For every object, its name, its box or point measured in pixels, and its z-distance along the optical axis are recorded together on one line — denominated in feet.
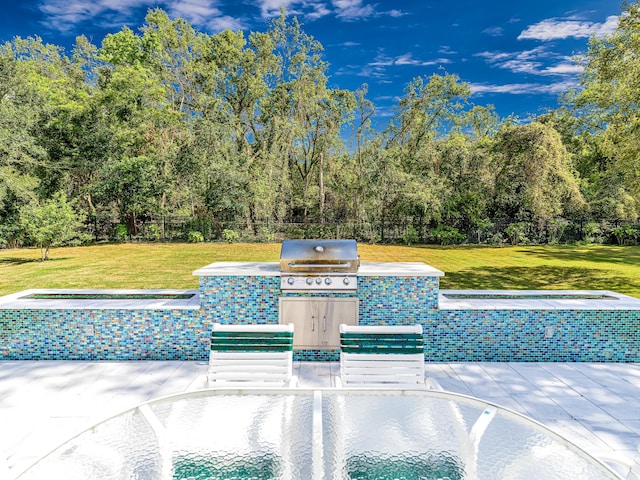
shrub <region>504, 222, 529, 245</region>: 47.37
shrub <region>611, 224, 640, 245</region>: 47.16
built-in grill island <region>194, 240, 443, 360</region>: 13.23
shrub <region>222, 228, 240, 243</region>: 48.98
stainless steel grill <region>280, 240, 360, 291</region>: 13.16
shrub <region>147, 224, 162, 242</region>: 49.78
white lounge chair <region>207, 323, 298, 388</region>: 9.81
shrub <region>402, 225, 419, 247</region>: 49.07
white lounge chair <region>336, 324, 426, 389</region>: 9.60
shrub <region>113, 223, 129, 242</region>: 49.80
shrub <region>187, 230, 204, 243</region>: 49.08
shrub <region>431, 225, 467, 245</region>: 48.32
